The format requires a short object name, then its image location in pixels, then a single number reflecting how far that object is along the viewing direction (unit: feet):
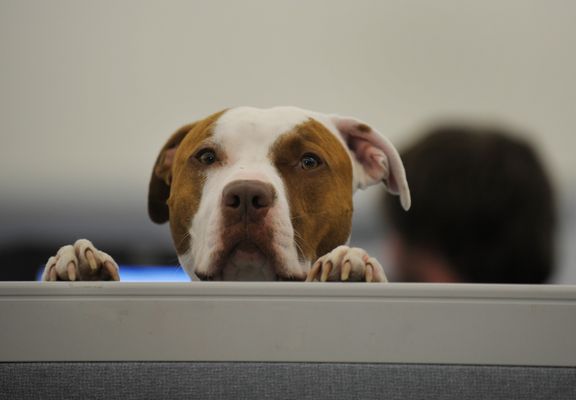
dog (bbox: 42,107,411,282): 7.73
